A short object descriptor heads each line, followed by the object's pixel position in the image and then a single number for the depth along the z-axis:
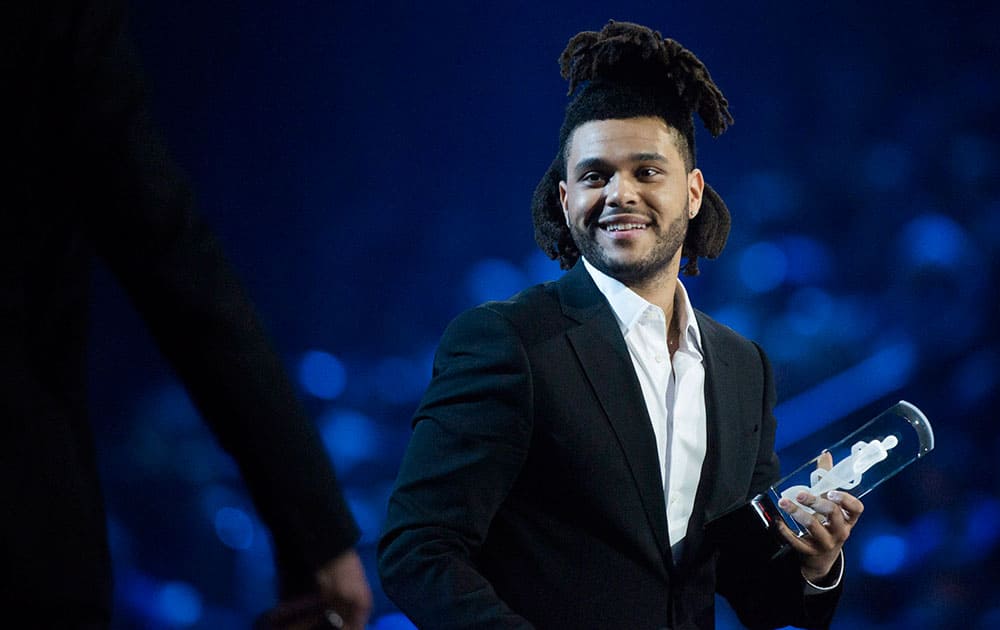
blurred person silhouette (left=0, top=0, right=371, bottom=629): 5.88
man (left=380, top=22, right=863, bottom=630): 8.76
